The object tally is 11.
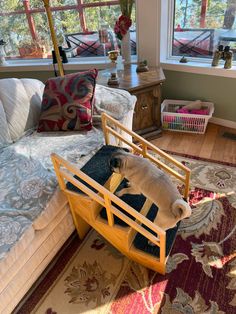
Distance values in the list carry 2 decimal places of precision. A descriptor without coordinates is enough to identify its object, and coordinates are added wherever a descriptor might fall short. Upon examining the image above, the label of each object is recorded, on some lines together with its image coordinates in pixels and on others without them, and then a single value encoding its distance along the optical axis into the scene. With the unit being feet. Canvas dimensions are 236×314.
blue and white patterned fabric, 3.54
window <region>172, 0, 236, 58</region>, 7.31
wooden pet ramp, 3.55
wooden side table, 6.80
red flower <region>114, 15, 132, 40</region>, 7.11
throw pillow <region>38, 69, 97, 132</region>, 5.39
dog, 3.48
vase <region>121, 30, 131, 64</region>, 7.84
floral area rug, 3.85
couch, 3.50
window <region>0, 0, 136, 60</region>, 8.50
